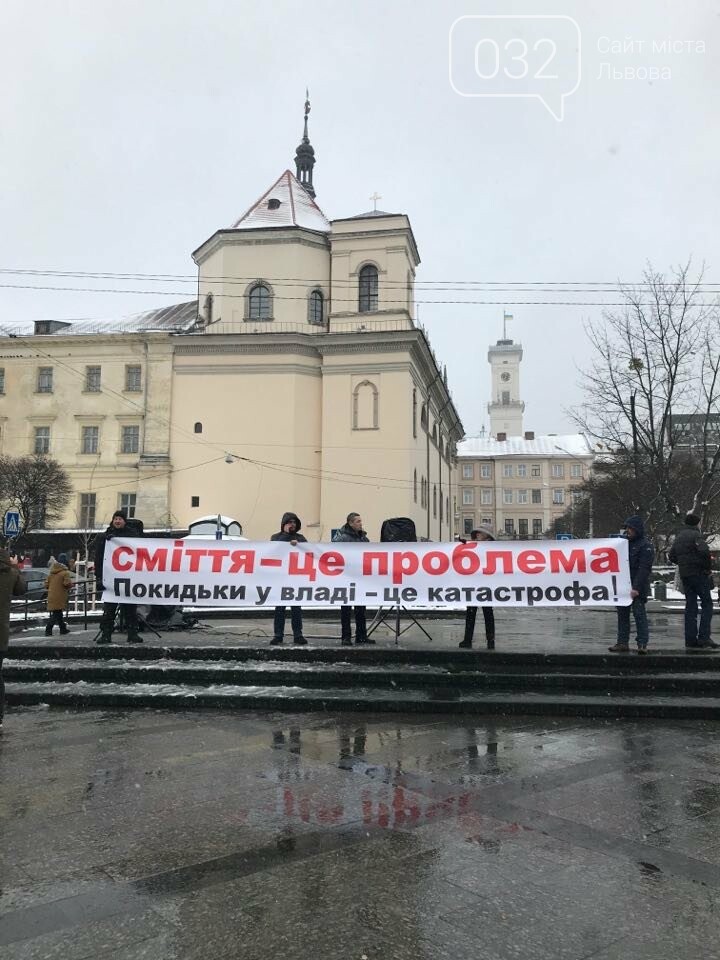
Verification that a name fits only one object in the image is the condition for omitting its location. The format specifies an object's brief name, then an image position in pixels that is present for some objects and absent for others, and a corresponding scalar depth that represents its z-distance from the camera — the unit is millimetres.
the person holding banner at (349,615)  10227
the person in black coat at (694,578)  9906
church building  42719
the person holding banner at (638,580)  9211
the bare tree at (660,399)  26656
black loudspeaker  10945
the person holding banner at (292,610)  10078
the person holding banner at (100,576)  10125
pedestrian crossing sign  22797
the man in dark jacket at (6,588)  6922
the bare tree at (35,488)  38844
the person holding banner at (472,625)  9508
